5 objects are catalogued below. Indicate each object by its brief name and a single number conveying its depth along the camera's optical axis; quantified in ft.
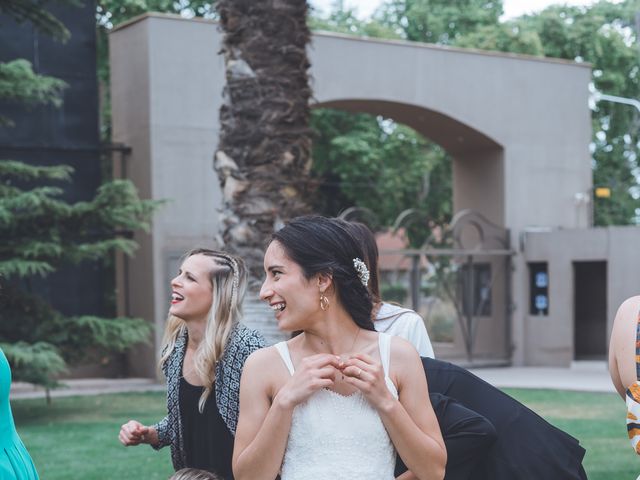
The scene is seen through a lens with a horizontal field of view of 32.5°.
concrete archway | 62.13
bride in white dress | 9.70
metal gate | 72.84
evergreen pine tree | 45.88
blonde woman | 13.74
